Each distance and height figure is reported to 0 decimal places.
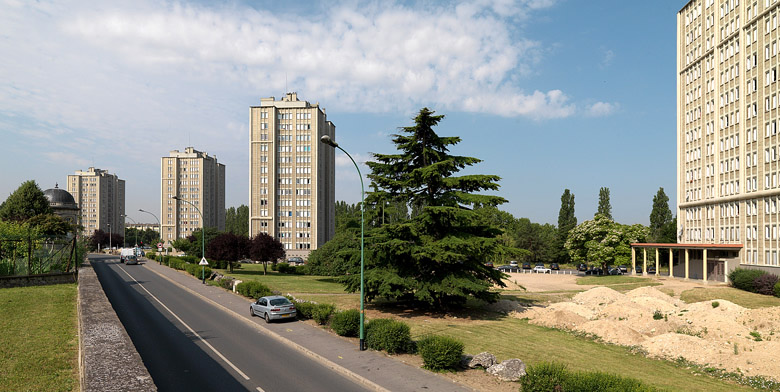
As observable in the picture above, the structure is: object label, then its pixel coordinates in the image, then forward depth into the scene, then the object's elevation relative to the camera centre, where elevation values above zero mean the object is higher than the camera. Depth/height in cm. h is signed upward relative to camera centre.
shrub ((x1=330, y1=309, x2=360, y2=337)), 2103 -527
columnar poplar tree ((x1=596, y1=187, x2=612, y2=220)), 10089 +174
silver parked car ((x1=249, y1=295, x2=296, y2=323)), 2438 -533
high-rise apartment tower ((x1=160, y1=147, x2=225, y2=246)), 16238 +857
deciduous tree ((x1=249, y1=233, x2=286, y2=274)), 6200 -508
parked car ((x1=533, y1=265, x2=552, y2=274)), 8401 -1101
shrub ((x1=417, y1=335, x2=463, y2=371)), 1550 -496
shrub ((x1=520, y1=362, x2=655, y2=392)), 1105 -444
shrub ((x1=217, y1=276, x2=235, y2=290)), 3806 -609
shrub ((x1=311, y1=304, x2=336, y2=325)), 2336 -532
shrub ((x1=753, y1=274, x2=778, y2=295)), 4369 -721
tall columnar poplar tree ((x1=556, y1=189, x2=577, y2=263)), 9958 -119
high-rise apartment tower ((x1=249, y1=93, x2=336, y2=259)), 10569 +951
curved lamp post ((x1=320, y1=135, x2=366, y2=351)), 1689 +93
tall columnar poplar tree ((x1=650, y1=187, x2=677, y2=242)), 9831 -56
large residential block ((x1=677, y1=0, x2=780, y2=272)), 4831 +1038
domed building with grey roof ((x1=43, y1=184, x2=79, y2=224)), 10575 +248
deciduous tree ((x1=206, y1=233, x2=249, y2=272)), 6156 -490
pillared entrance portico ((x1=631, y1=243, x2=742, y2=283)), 5381 -641
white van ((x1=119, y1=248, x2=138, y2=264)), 6811 -665
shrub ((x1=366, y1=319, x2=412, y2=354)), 1795 -509
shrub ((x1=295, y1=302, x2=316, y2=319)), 2525 -552
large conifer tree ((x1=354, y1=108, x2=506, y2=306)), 2688 -132
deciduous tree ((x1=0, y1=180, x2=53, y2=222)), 7425 +182
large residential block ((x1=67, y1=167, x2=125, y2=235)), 18025 +707
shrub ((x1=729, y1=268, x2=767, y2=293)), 4638 -716
